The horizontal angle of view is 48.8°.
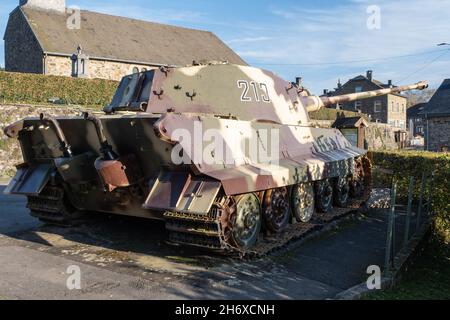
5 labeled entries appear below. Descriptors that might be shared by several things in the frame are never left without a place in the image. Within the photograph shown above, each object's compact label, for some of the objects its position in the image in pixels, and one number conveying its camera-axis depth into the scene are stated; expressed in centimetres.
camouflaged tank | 645
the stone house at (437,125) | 3064
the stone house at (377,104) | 5634
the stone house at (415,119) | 7475
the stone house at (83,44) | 2944
